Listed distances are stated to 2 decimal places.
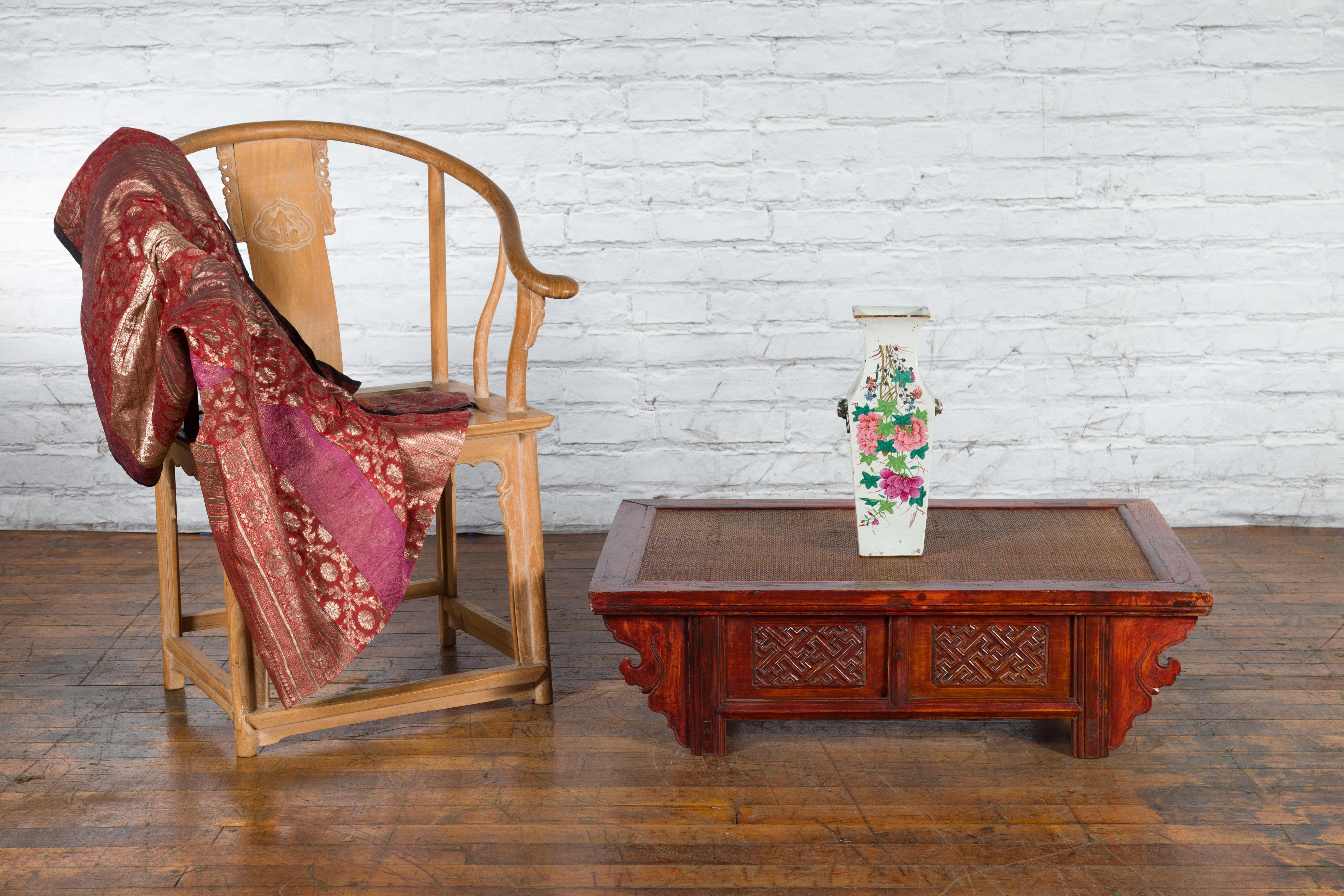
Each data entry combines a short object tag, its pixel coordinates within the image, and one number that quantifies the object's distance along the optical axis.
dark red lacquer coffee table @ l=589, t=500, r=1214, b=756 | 1.83
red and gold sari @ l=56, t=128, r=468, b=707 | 1.75
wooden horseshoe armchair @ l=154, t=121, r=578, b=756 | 2.01
